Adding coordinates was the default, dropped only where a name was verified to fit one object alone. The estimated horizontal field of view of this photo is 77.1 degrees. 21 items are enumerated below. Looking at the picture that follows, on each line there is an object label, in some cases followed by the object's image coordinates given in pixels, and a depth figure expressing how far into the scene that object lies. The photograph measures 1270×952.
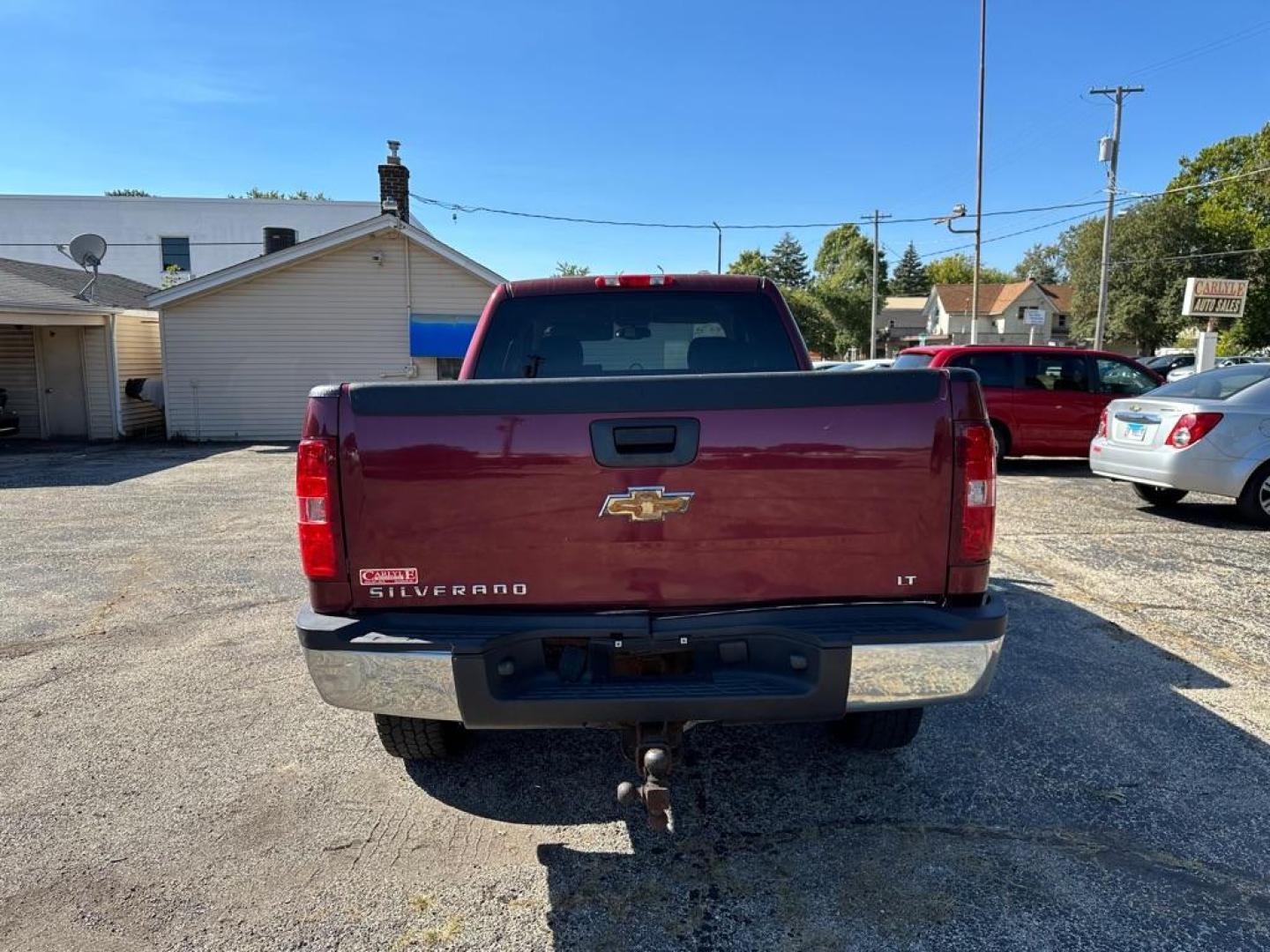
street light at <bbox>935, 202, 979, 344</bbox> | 28.11
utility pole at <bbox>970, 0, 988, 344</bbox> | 26.81
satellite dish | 16.14
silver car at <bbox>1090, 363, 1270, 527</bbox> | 7.19
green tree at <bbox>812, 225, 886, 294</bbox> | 68.50
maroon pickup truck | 2.32
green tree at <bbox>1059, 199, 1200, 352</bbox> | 44.53
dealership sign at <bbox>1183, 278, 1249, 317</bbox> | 18.12
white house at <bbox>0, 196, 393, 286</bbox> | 31.62
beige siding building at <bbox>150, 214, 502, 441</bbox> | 15.98
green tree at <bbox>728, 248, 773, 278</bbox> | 74.61
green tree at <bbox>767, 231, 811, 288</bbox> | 91.69
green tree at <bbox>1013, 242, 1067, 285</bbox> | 102.94
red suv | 11.02
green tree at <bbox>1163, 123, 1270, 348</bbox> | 44.06
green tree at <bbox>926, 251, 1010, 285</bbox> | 106.21
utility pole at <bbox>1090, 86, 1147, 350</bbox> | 27.59
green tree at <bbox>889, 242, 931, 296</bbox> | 108.94
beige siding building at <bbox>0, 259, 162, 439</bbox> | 16.23
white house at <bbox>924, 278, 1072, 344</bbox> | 66.06
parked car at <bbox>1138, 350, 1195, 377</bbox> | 29.83
